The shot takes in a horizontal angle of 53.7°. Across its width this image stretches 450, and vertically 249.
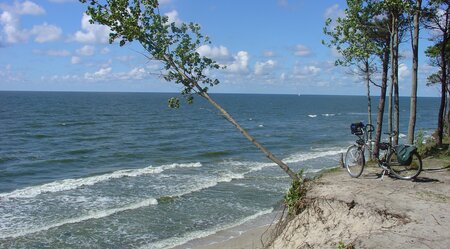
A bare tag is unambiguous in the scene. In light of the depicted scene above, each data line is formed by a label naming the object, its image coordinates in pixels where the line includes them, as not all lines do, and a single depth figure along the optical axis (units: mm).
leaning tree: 10281
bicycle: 10727
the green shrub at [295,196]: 9759
